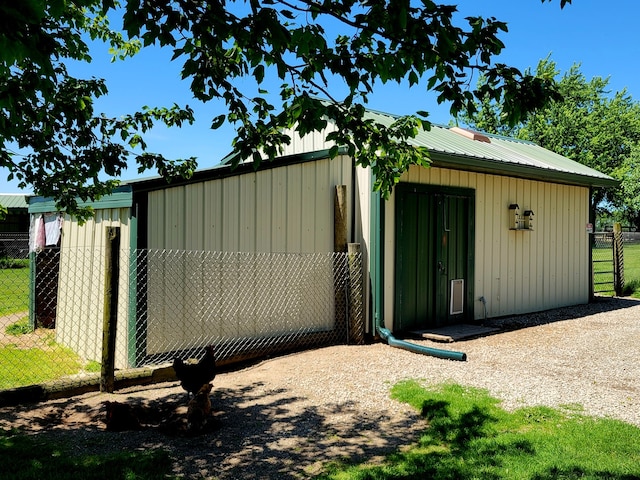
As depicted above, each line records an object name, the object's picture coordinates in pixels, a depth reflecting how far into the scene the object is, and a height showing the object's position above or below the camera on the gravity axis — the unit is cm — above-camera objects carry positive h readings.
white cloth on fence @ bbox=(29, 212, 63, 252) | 741 +35
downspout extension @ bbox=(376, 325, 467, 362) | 602 -124
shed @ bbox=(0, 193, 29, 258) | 2449 +190
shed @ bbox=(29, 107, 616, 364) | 559 +28
